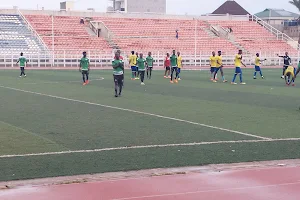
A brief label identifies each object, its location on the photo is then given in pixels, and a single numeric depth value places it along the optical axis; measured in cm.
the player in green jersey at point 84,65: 2756
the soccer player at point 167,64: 3516
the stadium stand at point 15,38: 5407
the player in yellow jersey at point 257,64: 3416
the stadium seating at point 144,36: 5725
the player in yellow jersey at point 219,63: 3103
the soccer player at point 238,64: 2956
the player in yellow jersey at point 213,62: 3130
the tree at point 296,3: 7943
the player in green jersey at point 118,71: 2153
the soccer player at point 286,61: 3309
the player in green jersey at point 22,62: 3441
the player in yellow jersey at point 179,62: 3212
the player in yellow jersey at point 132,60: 3275
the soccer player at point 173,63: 3112
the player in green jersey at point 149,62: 3398
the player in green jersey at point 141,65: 2880
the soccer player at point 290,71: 2522
